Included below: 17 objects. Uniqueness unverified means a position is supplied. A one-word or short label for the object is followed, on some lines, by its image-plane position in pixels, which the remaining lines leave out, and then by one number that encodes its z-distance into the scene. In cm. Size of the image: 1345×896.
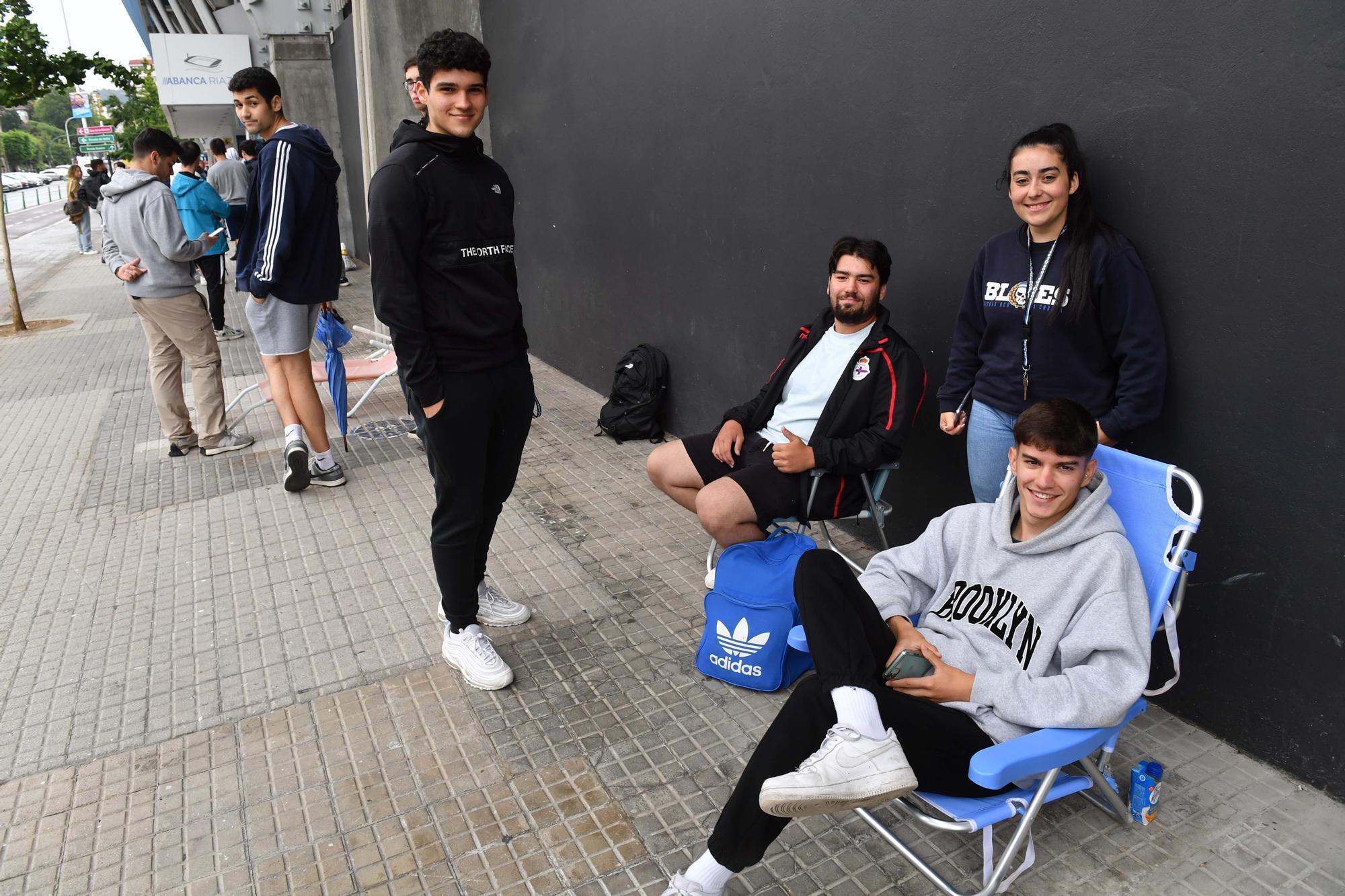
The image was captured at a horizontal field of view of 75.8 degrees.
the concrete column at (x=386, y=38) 815
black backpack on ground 588
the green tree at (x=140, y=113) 4762
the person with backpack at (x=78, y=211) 1820
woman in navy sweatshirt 269
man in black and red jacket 332
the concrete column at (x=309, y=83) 1623
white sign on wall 1794
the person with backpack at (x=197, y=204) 576
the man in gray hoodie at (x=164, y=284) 527
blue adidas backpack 302
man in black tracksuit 280
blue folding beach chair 200
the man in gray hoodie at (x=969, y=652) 208
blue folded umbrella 564
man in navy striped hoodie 458
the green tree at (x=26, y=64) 1188
